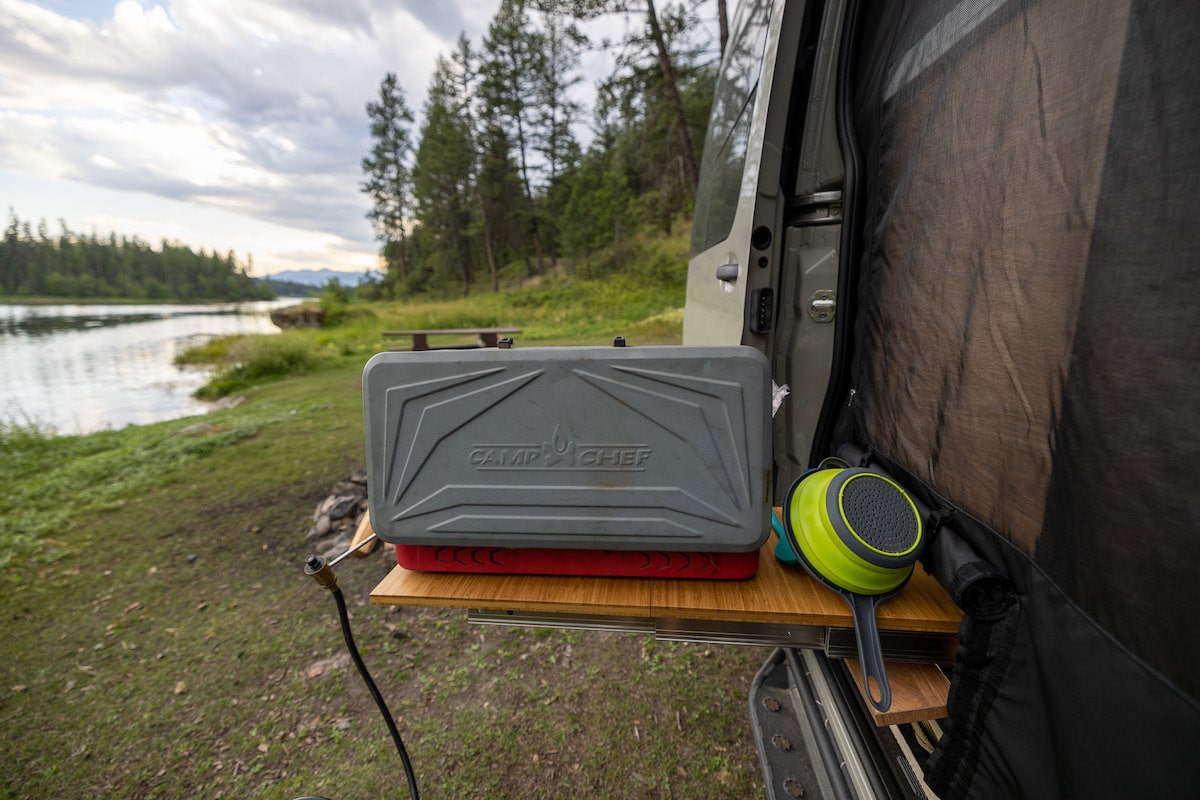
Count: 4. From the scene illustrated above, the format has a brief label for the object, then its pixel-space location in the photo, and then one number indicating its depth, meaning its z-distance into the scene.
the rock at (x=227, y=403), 9.00
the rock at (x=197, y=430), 6.22
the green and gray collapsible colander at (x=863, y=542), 0.94
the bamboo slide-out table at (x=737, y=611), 0.96
